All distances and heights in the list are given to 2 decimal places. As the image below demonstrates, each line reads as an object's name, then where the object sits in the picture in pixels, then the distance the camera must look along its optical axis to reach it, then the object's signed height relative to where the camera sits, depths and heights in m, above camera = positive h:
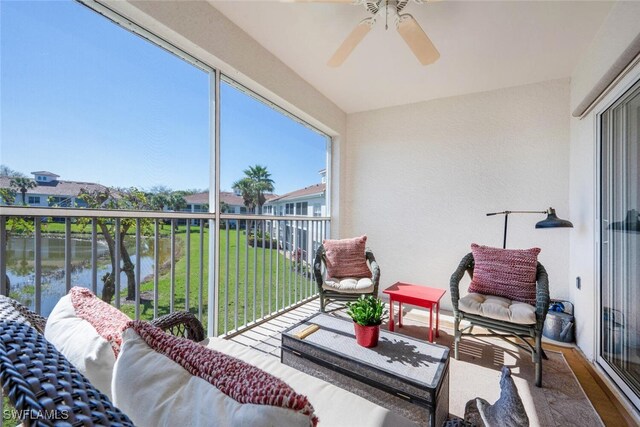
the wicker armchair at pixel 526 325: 1.92 -0.84
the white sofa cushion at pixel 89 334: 0.72 -0.35
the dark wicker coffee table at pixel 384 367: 1.25 -0.79
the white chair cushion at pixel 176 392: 0.46 -0.35
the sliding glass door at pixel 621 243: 1.69 -0.20
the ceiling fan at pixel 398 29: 1.80 +1.28
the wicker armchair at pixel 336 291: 2.69 -0.78
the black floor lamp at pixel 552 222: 2.41 -0.08
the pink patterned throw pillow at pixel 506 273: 2.29 -0.53
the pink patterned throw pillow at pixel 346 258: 3.02 -0.51
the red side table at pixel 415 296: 2.37 -0.76
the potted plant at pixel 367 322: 1.55 -0.63
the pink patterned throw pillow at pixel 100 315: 0.76 -0.33
